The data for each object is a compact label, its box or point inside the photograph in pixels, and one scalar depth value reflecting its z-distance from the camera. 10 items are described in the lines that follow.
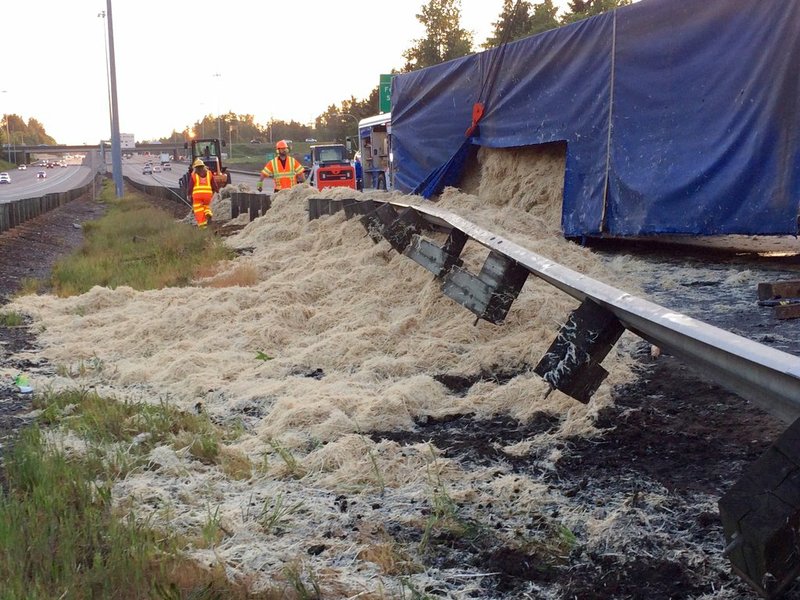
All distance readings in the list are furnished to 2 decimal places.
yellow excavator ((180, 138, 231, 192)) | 31.96
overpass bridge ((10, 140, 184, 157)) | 135.34
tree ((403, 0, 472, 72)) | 78.50
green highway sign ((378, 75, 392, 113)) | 38.92
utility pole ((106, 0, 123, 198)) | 36.31
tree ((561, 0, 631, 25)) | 63.03
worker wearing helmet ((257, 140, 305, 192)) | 20.12
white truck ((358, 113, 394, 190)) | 29.00
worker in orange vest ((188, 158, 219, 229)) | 19.45
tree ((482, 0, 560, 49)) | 64.66
